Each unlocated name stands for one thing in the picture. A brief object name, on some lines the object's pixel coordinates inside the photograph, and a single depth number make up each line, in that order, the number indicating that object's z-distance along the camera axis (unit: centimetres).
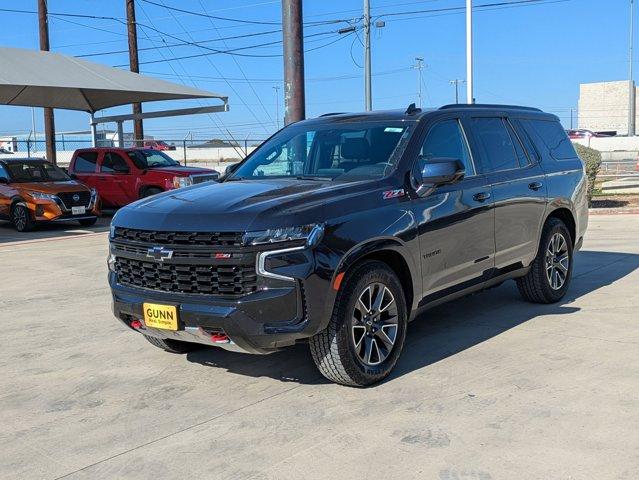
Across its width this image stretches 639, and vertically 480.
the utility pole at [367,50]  2864
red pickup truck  1747
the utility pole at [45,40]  2677
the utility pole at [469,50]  2430
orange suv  1561
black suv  437
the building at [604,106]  9975
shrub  1589
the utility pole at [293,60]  1244
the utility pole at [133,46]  2670
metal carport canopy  1742
